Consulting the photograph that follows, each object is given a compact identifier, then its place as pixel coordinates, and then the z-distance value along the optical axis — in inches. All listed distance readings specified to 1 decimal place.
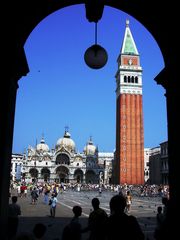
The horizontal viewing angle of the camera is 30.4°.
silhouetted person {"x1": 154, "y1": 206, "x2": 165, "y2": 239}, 303.4
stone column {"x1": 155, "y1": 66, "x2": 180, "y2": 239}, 256.8
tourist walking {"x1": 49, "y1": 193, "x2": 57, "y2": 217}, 649.0
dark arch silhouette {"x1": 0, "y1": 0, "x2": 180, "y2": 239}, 256.8
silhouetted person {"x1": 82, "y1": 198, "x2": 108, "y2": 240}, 213.0
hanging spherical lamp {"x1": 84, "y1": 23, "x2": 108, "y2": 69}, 254.1
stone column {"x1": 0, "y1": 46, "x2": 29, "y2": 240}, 253.8
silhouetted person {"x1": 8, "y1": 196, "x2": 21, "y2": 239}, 323.9
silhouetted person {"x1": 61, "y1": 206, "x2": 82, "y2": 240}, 182.1
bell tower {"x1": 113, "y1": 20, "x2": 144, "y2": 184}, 2906.0
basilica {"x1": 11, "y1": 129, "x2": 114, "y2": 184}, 3870.6
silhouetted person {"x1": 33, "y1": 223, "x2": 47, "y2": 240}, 190.0
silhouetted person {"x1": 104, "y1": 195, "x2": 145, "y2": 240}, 148.8
